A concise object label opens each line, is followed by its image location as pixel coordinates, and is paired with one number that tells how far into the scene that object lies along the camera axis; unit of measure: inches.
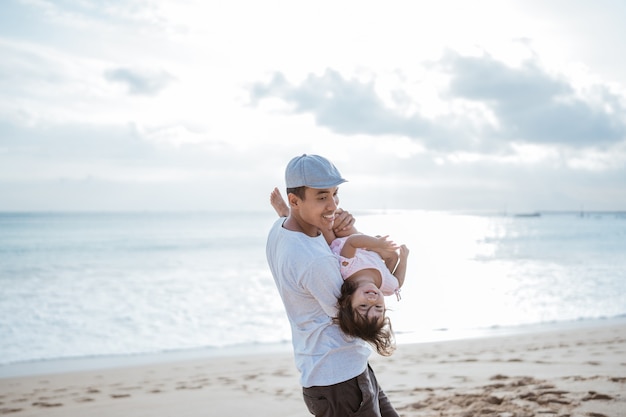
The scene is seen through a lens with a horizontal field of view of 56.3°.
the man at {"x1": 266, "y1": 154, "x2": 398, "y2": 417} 95.6
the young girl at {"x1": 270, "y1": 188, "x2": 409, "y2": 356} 93.0
